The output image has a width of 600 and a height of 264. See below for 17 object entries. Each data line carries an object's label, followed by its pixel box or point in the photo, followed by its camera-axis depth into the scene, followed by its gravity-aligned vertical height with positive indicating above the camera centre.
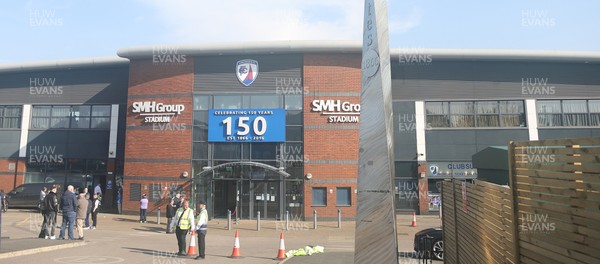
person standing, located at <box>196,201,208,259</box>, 11.46 -1.42
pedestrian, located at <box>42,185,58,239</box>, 13.70 -1.07
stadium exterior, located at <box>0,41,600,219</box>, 24.64 +3.76
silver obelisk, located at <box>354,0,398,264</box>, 5.79 +0.26
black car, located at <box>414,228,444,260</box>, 11.93 -1.83
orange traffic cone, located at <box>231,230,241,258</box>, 12.08 -2.07
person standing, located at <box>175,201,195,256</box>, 11.68 -1.25
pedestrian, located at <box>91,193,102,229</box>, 18.67 -1.35
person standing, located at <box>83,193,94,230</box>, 17.92 -1.35
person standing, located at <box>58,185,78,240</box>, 13.39 -0.87
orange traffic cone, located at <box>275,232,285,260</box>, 12.00 -2.08
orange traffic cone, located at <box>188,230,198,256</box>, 11.86 -1.97
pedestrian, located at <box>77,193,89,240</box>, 14.12 -1.15
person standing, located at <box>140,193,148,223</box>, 22.23 -1.55
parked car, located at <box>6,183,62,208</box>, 26.34 -1.18
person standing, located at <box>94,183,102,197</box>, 27.45 -0.68
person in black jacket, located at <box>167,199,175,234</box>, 18.47 -1.61
